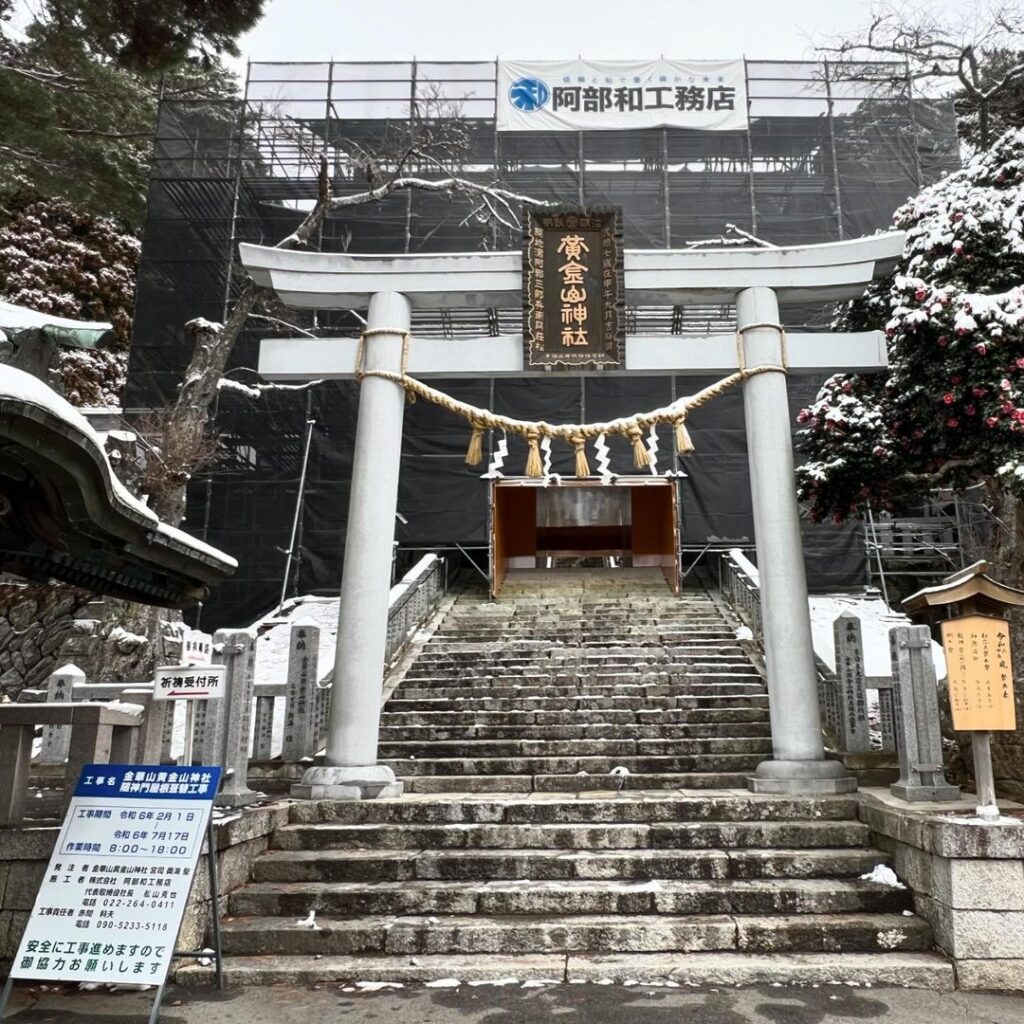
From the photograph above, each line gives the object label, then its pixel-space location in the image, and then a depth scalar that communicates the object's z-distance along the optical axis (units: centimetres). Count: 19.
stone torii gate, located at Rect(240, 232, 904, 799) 683
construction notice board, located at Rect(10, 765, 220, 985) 357
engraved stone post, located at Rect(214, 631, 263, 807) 600
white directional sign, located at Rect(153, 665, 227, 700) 509
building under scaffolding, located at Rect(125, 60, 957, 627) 1548
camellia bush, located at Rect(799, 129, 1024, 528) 653
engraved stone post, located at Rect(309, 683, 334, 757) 804
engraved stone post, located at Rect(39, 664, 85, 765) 835
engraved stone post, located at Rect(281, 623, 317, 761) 774
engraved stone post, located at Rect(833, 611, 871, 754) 744
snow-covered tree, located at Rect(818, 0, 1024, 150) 834
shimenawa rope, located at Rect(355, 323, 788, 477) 739
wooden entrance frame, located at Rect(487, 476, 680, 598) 1469
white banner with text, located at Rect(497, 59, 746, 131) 1706
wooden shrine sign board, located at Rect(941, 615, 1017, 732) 463
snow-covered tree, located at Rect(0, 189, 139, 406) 1748
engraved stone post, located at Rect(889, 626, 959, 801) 584
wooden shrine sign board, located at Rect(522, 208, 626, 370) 745
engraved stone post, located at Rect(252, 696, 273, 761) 780
